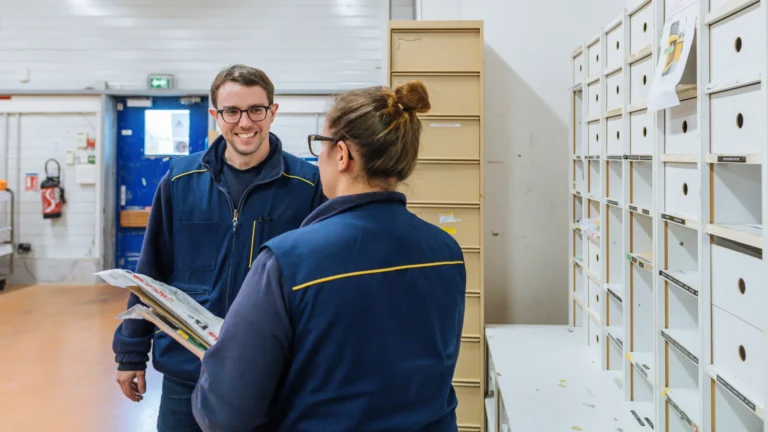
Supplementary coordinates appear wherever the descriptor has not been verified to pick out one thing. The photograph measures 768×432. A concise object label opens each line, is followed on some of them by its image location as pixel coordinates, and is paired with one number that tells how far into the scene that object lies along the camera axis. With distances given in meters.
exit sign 6.38
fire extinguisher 6.50
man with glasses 1.62
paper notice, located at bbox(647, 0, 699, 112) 1.55
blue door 6.52
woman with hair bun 0.93
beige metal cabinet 3.36
